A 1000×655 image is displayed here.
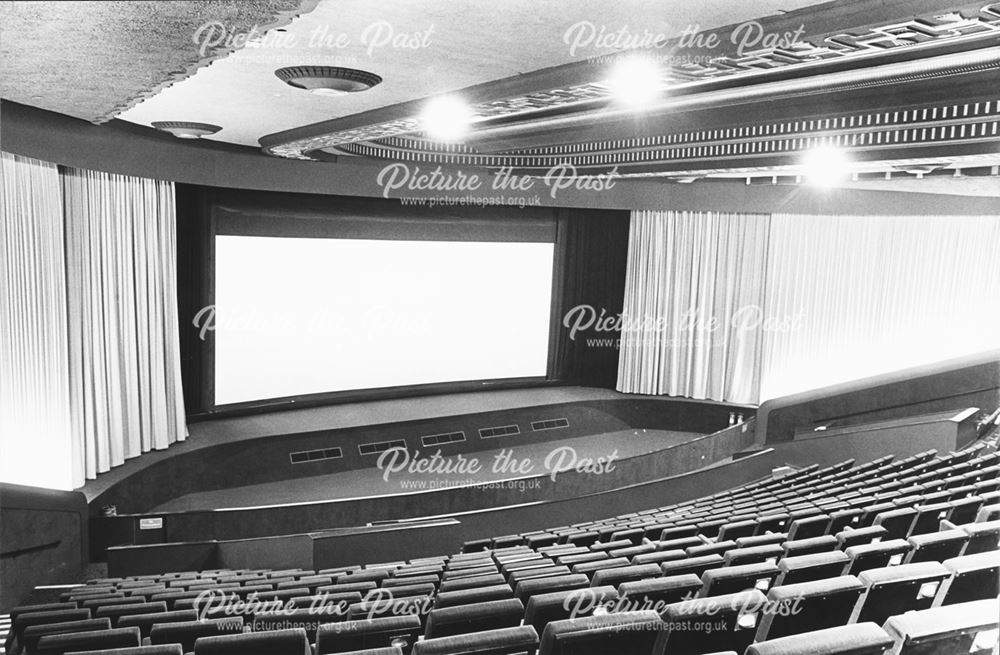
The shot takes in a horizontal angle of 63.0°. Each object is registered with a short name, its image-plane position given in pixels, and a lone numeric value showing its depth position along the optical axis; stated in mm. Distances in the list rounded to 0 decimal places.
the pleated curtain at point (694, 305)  15992
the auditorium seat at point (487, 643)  2775
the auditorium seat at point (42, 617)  4738
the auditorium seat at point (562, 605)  3656
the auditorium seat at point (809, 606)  3271
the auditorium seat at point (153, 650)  2992
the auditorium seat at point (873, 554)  4184
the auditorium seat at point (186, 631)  3951
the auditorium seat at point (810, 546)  4852
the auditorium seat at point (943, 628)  2627
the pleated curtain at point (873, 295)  13648
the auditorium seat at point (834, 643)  2475
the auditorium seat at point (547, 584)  4258
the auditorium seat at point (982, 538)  4504
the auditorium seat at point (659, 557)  5238
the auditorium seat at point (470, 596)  4239
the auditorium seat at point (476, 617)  3395
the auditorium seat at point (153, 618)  4637
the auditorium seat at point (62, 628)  4301
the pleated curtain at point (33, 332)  8359
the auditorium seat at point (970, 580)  3562
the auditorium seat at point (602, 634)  2871
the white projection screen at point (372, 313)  12953
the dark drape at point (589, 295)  16672
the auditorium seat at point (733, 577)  3824
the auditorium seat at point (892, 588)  3451
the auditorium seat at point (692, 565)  4773
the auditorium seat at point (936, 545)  4312
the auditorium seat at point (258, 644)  3029
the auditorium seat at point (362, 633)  3332
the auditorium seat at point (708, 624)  3180
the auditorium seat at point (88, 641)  3738
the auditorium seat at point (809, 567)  4012
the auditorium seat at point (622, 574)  4449
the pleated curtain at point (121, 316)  9844
